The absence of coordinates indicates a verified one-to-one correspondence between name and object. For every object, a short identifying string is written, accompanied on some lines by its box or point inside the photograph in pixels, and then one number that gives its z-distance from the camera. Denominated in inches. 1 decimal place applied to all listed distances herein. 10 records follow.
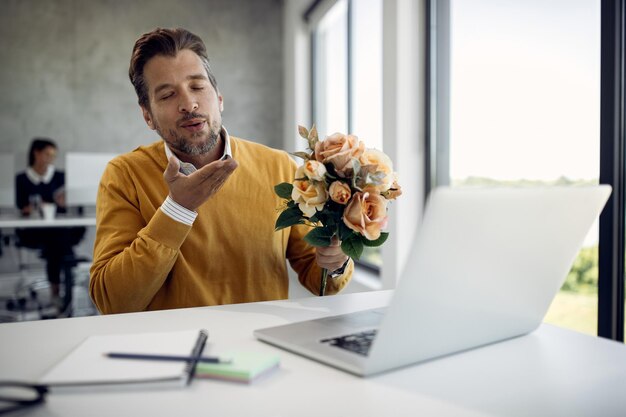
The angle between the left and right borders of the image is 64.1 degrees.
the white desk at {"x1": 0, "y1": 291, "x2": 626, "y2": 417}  21.7
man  49.8
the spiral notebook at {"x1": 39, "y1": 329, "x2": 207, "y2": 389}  22.8
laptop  21.9
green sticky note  24.0
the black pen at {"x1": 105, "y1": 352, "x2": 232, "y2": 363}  24.8
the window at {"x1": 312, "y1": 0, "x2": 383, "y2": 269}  135.0
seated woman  152.6
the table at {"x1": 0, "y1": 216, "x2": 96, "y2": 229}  142.3
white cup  150.5
